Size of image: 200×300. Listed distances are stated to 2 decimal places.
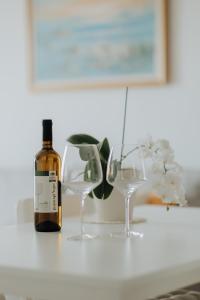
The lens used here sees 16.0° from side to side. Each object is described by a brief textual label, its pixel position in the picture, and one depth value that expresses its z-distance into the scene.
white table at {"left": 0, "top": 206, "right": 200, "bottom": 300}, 1.28
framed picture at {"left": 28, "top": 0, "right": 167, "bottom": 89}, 3.38
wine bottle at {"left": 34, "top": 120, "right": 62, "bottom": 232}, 1.89
